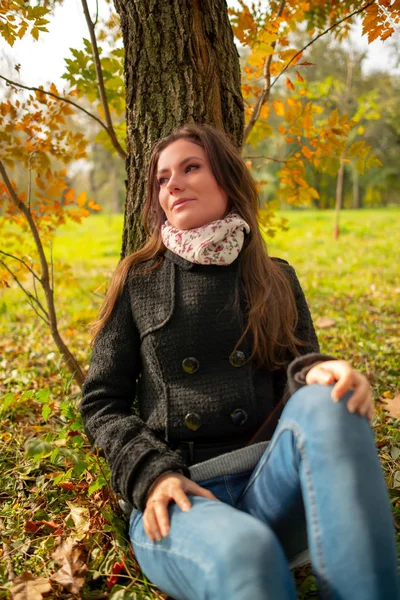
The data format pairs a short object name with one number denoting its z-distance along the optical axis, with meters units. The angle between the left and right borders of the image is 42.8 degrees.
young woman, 1.22
